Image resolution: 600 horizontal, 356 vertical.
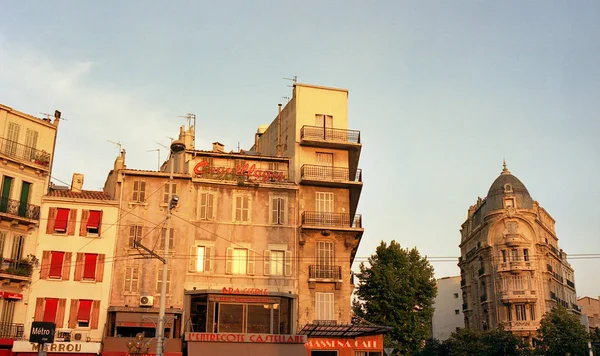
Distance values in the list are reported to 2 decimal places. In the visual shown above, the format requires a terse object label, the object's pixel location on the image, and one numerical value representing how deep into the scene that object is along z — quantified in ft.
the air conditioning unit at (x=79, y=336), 120.78
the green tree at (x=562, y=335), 189.06
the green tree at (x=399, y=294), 171.53
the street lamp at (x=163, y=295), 82.99
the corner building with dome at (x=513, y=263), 246.06
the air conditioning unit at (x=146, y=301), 123.44
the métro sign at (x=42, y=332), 72.18
